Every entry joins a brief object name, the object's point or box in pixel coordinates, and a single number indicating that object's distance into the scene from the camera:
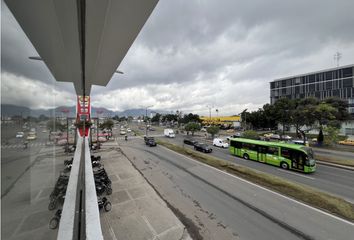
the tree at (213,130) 31.92
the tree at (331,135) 19.53
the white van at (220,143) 25.90
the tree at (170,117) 88.51
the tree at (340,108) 25.92
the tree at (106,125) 43.37
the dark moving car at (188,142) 28.29
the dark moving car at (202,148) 21.60
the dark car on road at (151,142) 26.77
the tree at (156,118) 103.24
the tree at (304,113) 24.73
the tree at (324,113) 23.00
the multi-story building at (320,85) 47.58
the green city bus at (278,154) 13.28
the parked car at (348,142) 25.97
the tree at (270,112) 33.72
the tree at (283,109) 29.81
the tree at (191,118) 65.84
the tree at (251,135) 24.92
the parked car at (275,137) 34.58
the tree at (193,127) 38.97
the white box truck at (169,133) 39.48
